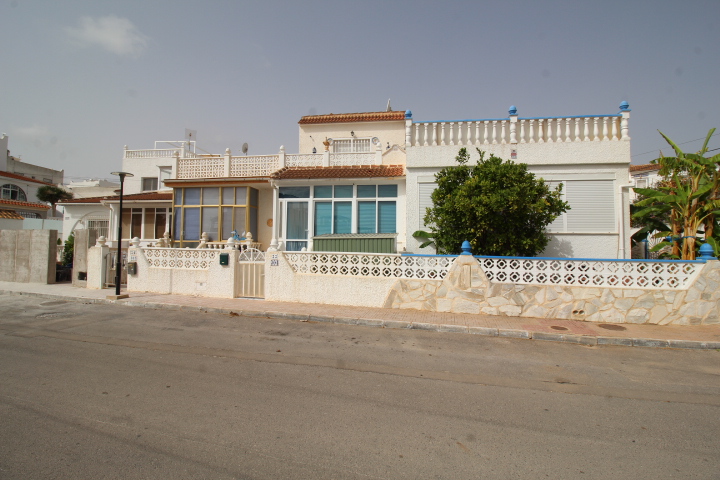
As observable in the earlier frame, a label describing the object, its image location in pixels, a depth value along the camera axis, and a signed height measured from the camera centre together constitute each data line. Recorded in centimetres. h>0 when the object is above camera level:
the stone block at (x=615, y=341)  745 -157
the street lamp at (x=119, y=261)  1094 -27
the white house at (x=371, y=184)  1220 +274
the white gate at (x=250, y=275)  1120 -61
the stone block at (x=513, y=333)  782 -153
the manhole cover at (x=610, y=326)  824 -145
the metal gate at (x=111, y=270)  1325 -63
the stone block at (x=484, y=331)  795 -151
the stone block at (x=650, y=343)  738 -158
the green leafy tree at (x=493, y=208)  965 +125
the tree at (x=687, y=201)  1032 +164
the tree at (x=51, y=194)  3878 +577
